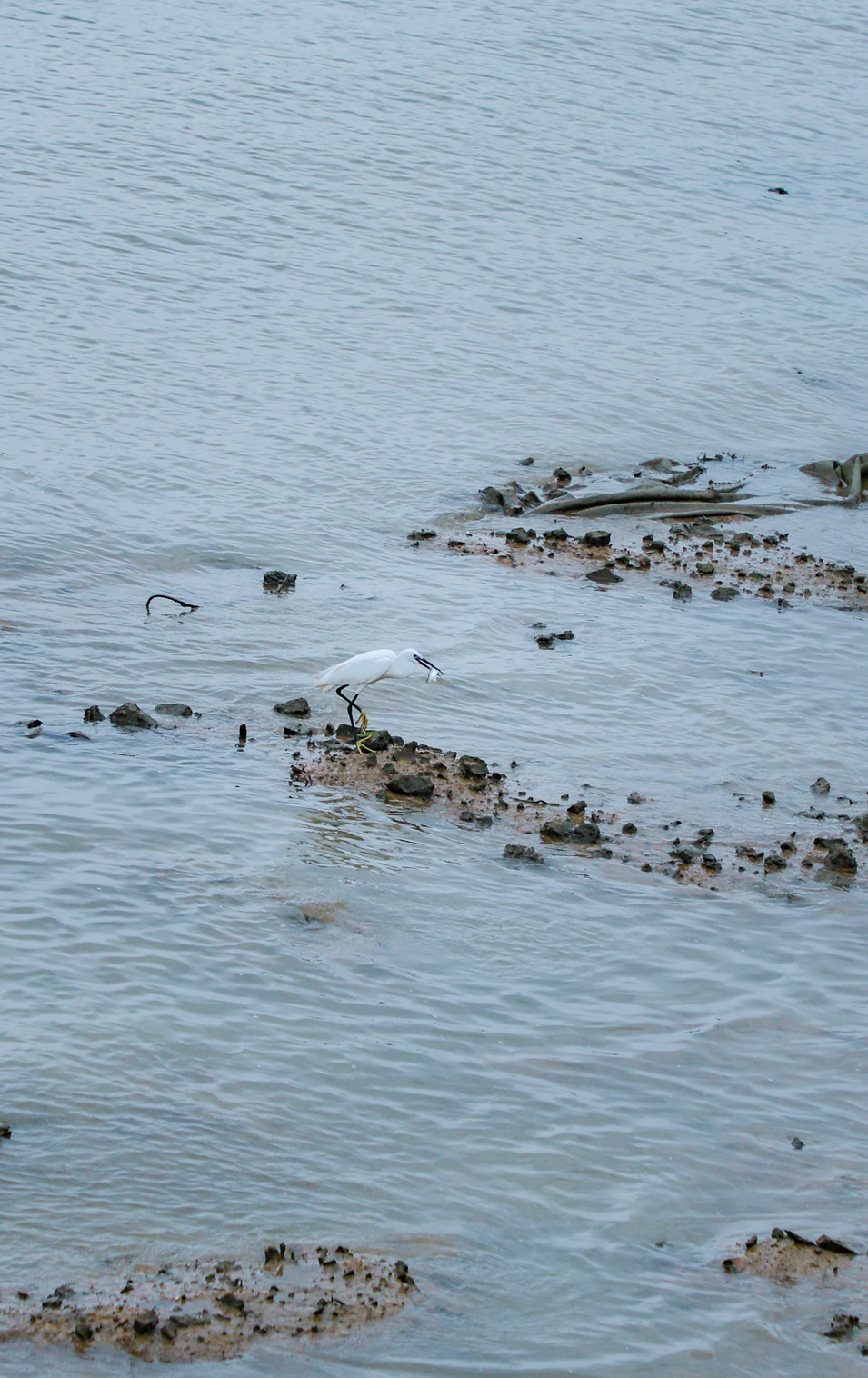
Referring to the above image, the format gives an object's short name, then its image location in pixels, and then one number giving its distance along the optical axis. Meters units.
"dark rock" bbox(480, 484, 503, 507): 27.08
